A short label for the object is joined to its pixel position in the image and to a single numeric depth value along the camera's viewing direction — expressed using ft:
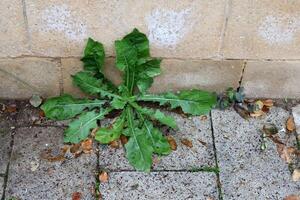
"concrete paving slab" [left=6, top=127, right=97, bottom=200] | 8.94
